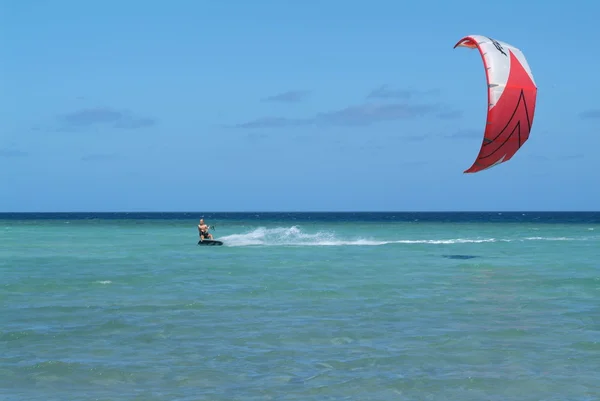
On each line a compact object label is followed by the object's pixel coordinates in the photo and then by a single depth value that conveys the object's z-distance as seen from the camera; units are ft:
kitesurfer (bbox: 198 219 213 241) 147.39
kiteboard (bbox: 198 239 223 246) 148.21
